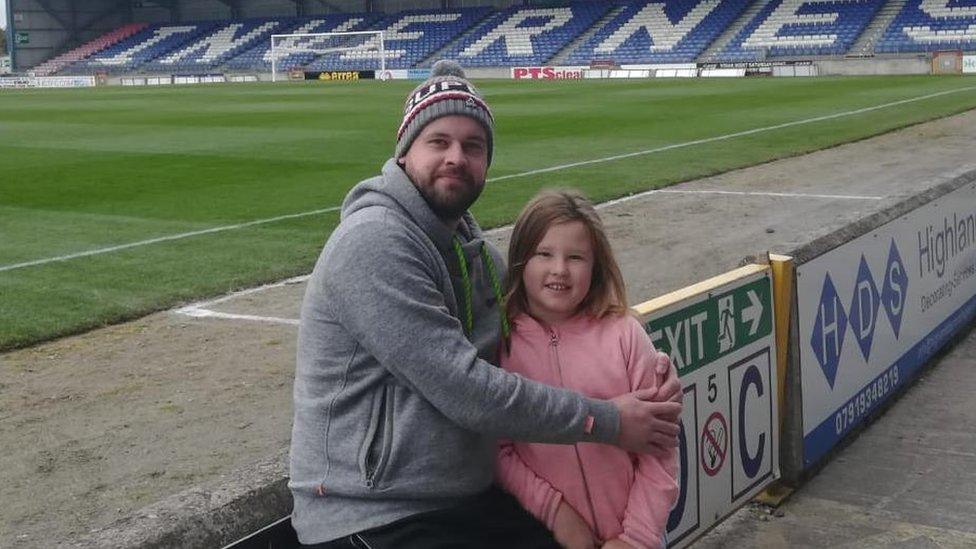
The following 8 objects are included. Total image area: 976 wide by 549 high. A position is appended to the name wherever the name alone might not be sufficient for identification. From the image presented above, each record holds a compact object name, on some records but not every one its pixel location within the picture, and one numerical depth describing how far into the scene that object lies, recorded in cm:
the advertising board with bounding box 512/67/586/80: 5197
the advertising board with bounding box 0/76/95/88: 6500
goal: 6425
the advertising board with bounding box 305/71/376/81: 5878
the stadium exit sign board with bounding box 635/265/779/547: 436
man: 267
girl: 307
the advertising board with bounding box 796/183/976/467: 554
